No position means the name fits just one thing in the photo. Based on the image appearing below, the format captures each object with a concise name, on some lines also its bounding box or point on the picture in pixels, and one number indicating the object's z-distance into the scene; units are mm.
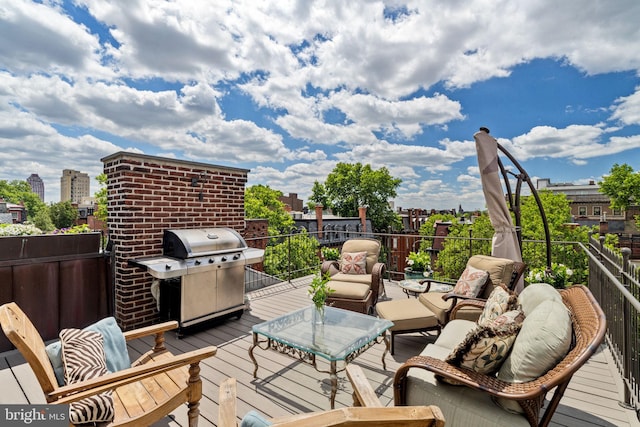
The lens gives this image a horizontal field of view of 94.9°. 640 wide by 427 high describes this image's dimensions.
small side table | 3795
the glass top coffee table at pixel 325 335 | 2215
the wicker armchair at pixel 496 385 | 1273
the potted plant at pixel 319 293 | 2678
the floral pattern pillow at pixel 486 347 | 1497
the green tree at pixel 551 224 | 14119
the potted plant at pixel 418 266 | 4852
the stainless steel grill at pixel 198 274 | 3283
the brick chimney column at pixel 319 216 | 18712
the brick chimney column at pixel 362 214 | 15461
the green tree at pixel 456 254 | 14945
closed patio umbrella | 3434
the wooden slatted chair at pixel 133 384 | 1314
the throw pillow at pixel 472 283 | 3137
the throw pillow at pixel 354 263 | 4500
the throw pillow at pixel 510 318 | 1609
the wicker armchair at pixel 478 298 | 2898
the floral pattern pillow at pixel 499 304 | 2008
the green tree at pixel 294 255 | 15342
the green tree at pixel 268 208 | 23234
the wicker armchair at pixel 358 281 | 3756
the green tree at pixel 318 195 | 32688
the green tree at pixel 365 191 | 29984
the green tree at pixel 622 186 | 25828
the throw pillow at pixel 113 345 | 1779
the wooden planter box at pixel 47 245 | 2848
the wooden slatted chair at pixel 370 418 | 883
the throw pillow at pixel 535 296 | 1813
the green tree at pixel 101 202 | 22075
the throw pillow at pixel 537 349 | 1361
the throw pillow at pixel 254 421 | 883
